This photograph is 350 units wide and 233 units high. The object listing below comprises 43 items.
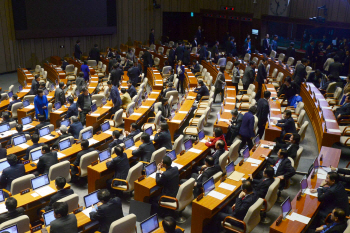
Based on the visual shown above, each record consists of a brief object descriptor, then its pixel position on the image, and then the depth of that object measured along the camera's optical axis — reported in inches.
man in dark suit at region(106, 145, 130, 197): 259.9
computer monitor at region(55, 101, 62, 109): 418.0
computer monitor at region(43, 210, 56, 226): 200.9
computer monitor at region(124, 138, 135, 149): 304.5
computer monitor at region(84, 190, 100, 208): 218.1
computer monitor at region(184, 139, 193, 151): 300.5
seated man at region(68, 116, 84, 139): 338.5
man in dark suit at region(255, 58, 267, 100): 481.4
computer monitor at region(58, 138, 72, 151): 300.7
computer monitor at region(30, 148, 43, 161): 282.9
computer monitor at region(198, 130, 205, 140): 321.4
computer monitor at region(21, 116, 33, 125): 370.3
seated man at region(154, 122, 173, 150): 308.8
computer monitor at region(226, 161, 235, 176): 252.8
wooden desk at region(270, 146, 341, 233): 195.0
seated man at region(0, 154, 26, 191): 251.9
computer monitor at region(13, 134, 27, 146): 313.7
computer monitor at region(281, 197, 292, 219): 200.1
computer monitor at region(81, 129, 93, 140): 321.4
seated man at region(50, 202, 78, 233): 187.3
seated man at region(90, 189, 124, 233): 203.5
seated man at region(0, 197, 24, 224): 204.5
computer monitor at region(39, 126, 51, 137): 333.7
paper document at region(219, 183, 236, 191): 238.5
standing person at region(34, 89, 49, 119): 398.0
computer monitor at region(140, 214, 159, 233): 187.1
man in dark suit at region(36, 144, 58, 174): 268.2
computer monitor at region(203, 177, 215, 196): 226.3
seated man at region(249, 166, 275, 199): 235.7
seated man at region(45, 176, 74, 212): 222.1
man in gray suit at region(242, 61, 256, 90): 489.4
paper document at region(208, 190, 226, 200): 226.7
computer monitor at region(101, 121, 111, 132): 342.0
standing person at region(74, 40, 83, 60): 697.3
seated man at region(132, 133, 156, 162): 286.0
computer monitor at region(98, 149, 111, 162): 278.1
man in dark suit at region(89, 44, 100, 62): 684.1
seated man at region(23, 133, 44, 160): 291.4
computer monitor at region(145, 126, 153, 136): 331.9
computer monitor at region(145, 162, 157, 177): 254.6
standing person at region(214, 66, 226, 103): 478.0
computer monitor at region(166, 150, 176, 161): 279.1
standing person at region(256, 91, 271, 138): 350.6
